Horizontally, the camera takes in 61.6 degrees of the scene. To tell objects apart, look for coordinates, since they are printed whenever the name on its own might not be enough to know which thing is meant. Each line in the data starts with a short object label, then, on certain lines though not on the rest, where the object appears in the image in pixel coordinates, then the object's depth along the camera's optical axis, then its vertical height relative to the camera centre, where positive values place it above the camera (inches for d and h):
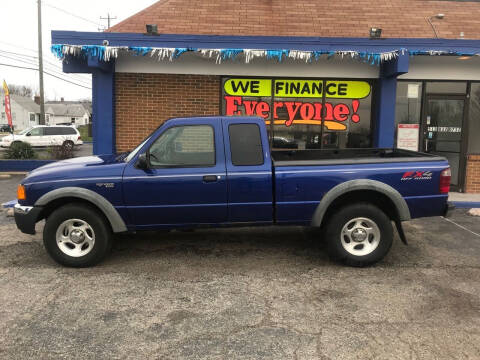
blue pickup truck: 186.1 -27.3
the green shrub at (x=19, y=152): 516.1 -30.1
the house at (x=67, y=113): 3261.8 +134.9
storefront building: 358.0 +36.6
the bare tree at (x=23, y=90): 4460.9 +429.4
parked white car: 960.9 -17.1
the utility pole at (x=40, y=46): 967.8 +197.8
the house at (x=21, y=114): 2940.5 +104.7
